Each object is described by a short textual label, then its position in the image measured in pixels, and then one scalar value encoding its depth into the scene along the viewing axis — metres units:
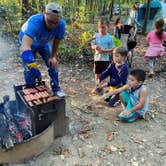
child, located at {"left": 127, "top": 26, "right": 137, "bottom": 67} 4.14
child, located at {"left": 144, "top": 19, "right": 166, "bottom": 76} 4.18
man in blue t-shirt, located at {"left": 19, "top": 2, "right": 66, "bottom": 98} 2.35
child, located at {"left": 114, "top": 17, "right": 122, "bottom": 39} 4.68
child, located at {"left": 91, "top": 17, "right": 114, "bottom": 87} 3.41
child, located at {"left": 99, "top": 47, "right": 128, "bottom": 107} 3.08
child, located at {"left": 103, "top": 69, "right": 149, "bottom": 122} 2.79
